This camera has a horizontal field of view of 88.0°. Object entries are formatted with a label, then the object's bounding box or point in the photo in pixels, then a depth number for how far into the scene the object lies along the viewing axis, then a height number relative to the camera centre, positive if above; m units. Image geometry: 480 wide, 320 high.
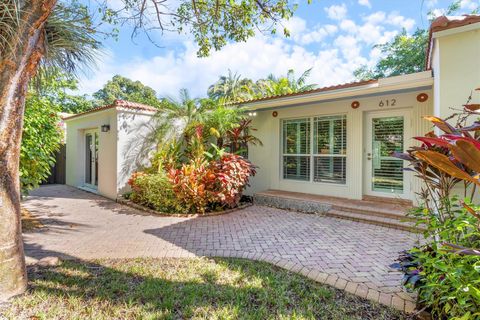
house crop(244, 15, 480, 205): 6.50 +0.73
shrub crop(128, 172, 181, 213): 7.21 -1.04
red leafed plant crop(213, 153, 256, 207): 7.10 -0.54
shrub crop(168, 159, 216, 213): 7.02 -0.84
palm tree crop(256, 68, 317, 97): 15.58 +5.29
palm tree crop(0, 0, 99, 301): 2.70 +0.65
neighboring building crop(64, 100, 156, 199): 8.63 +0.71
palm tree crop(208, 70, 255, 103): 25.21 +7.78
